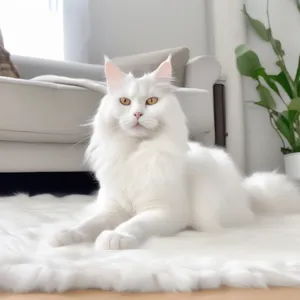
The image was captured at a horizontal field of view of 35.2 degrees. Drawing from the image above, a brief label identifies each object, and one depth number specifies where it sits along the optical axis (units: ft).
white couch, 5.72
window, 9.86
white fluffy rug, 2.07
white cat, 3.50
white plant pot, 8.14
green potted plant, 8.41
